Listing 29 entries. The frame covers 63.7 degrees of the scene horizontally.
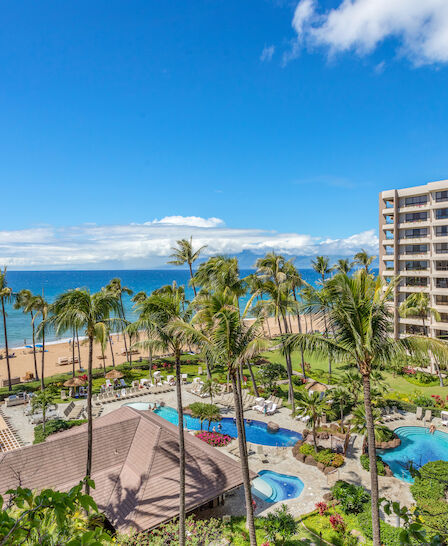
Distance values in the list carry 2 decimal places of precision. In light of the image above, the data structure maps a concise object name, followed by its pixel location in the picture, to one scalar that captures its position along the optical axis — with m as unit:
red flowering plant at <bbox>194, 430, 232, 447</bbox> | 26.29
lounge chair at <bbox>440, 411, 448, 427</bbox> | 28.97
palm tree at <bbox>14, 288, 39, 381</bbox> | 40.16
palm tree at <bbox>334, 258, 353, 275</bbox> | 52.21
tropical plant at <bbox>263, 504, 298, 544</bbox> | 15.86
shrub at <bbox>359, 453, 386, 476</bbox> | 21.77
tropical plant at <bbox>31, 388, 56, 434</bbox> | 28.80
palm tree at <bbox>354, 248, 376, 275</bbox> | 54.94
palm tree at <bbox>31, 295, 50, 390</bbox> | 40.13
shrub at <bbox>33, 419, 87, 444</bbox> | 27.29
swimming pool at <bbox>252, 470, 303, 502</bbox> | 20.38
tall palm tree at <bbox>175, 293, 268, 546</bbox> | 13.59
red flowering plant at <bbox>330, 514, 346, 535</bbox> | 16.67
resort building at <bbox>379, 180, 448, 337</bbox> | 42.66
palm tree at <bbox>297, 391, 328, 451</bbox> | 24.00
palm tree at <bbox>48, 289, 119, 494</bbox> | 16.89
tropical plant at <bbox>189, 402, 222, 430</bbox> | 29.25
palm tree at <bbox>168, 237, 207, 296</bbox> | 44.75
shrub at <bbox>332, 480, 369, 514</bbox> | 18.09
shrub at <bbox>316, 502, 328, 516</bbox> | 18.06
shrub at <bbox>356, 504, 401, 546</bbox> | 15.24
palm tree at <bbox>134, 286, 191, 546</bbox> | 15.12
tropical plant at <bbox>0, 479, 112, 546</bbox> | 3.43
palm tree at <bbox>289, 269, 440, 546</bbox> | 12.28
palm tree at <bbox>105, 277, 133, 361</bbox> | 46.58
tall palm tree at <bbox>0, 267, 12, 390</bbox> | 36.61
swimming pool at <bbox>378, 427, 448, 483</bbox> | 24.45
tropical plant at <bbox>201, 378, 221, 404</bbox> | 31.94
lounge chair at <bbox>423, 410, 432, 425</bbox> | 29.61
